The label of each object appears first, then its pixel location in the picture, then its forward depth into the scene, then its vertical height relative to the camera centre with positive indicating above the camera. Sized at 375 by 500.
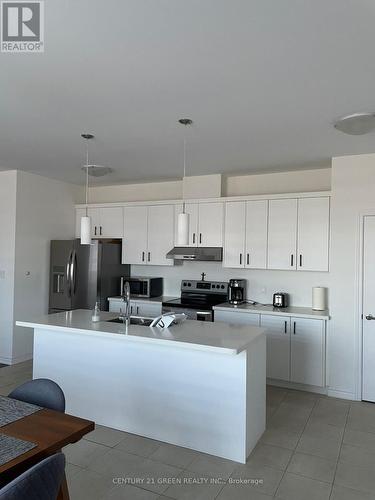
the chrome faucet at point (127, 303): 3.34 -0.45
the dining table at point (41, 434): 1.42 -0.82
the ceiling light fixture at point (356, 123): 2.87 +1.08
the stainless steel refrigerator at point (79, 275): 5.33 -0.33
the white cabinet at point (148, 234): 5.37 +0.30
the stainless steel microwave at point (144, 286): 5.42 -0.48
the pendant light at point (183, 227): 3.13 +0.23
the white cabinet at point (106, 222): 5.73 +0.49
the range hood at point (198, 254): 4.95 +0.02
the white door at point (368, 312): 3.97 -0.58
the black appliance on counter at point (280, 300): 4.70 -0.55
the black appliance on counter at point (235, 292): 4.89 -0.48
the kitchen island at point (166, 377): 2.82 -1.04
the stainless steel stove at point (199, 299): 4.80 -0.61
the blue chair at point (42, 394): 2.02 -0.81
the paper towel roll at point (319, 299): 4.40 -0.49
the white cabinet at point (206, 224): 5.00 +0.43
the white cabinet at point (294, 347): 4.18 -1.05
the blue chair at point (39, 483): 1.21 -0.79
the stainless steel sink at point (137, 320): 3.63 -0.67
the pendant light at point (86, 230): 3.43 +0.21
